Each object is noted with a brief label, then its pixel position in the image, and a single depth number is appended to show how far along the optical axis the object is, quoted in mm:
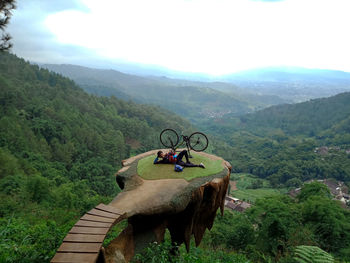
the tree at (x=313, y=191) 24994
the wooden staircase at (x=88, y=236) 4848
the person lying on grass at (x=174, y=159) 9898
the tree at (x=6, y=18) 10594
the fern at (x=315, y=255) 5738
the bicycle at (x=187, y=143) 10707
